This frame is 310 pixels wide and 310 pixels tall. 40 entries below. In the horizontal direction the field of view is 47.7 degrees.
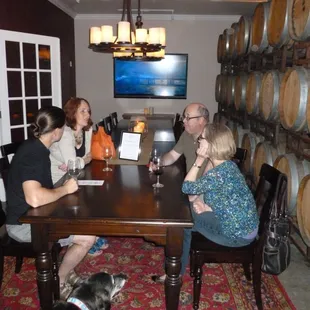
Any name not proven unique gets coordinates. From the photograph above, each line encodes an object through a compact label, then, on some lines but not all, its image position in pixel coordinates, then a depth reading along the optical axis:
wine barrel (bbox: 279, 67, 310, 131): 2.84
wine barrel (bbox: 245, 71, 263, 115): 4.12
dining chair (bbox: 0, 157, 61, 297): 2.15
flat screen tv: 7.72
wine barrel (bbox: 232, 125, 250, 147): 5.00
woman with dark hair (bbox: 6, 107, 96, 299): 1.92
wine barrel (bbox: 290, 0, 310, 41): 2.78
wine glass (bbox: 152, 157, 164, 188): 2.24
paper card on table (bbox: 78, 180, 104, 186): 2.28
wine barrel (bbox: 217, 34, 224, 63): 6.60
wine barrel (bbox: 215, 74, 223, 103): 6.60
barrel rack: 3.13
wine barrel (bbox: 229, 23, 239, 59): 5.33
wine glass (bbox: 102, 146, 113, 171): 2.60
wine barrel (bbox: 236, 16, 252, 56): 4.68
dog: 1.52
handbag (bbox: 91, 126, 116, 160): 2.81
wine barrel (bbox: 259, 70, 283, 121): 3.48
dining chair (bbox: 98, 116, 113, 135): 4.64
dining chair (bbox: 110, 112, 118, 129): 6.16
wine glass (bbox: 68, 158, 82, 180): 2.08
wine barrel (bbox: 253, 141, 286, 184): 3.71
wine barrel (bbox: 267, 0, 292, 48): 3.24
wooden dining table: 1.76
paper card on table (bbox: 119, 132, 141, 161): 2.81
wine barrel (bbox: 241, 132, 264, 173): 4.36
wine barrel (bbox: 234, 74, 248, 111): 4.77
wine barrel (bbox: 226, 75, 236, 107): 5.43
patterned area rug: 2.38
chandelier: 3.51
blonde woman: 2.06
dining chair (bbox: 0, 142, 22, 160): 2.79
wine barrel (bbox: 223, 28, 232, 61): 6.02
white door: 4.45
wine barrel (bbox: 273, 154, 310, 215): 3.04
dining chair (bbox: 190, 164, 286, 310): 2.20
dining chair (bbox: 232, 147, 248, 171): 2.97
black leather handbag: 2.22
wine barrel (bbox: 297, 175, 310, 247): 2.81
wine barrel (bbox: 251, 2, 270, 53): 3.89
